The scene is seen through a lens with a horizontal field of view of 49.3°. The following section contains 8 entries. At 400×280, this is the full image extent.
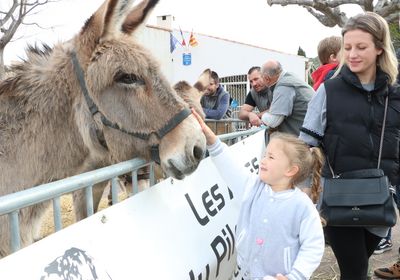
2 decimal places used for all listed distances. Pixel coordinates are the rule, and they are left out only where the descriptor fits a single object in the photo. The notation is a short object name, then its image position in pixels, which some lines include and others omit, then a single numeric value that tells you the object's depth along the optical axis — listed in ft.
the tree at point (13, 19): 53.14
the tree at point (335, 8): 40.16
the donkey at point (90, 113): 7.36
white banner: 4.62
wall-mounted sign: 72.08
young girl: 6.66
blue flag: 69.72
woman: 8.04
